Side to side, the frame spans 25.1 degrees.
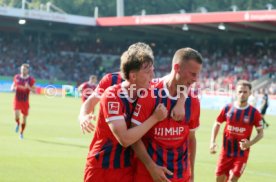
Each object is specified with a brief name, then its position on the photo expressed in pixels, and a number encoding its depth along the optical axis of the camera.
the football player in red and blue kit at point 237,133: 9.11
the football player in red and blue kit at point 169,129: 4.99
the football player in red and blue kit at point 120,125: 4.85
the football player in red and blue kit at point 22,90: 17.88
